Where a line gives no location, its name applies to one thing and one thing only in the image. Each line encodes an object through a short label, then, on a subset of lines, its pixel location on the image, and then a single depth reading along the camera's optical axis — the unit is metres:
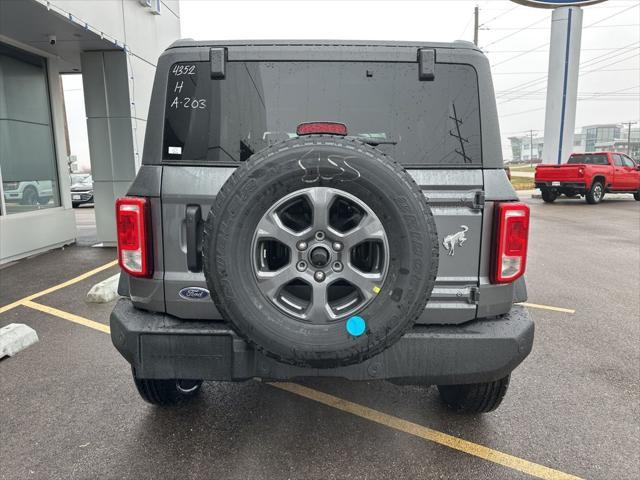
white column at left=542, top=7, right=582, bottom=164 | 19.64
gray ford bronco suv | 2.29
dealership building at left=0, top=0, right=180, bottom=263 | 7.75
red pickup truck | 17.33
